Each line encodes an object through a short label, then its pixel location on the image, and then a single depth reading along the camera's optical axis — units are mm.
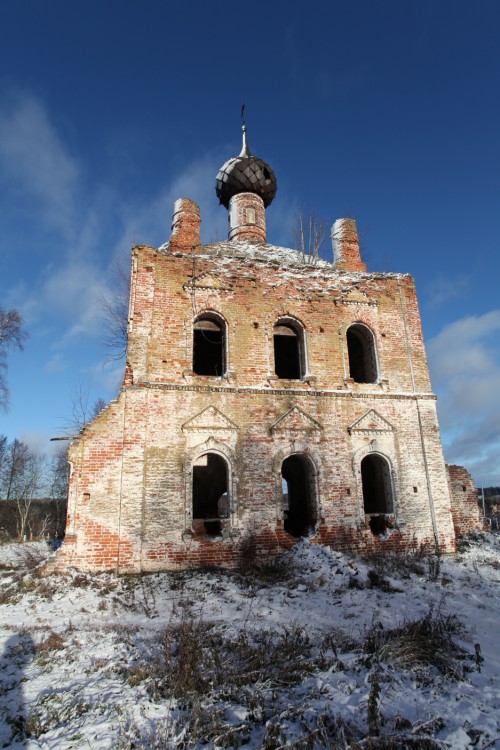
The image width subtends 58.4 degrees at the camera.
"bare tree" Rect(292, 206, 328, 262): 21061
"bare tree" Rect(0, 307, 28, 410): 18922
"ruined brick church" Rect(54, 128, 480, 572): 9469
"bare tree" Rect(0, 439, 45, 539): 35662
